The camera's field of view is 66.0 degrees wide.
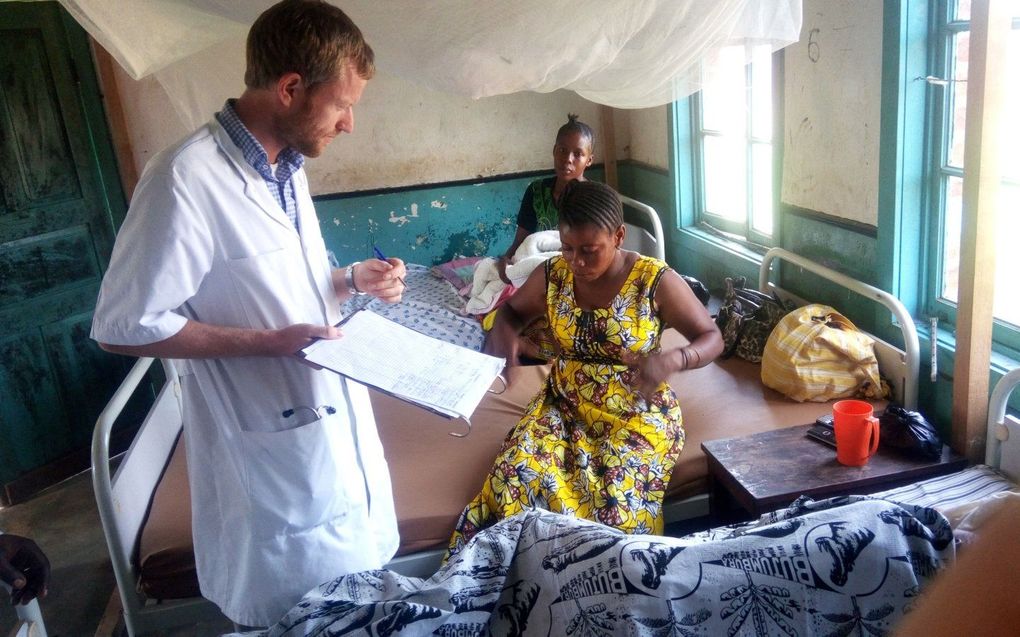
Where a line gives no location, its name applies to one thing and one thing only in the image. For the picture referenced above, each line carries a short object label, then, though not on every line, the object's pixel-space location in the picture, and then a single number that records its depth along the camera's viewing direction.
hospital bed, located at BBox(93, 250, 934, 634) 2.07
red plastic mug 1.93
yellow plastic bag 2.49
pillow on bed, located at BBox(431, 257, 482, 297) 4.26
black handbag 2.95
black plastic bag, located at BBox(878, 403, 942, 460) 2.01
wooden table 1.87
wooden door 3.60
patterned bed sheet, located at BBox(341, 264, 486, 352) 3.62
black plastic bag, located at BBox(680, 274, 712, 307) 3.25
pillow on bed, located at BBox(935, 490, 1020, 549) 1.37
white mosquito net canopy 2.05
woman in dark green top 3.62
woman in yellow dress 2.09
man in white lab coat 1.43
